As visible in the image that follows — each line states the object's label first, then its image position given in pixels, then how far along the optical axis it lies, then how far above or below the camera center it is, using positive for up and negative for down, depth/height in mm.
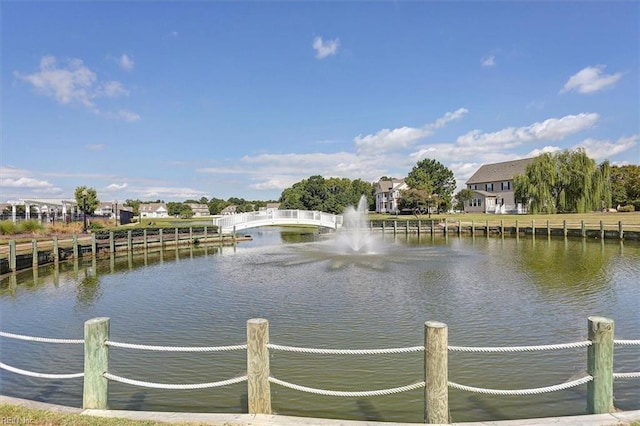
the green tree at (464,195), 79312 +2546
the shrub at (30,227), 33375 -531
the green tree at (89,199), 55688 +2944
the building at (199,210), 182400 +2437
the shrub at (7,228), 31547 -558
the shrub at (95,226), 40719 -753
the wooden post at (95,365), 5082 -1764
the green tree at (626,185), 66794 +3159
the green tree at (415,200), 72688 +1813
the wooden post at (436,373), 4641 -1801
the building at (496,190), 74688 +3433
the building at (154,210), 163288 +2640
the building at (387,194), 90762 +3736
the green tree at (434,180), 81500 +6098
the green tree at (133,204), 142725 +4570
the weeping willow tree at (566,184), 48062 +2636
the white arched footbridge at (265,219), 41281 -549
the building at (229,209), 167050 +2240
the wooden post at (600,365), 4816 -1830
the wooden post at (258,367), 4859 -1752
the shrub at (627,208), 62909 -507
